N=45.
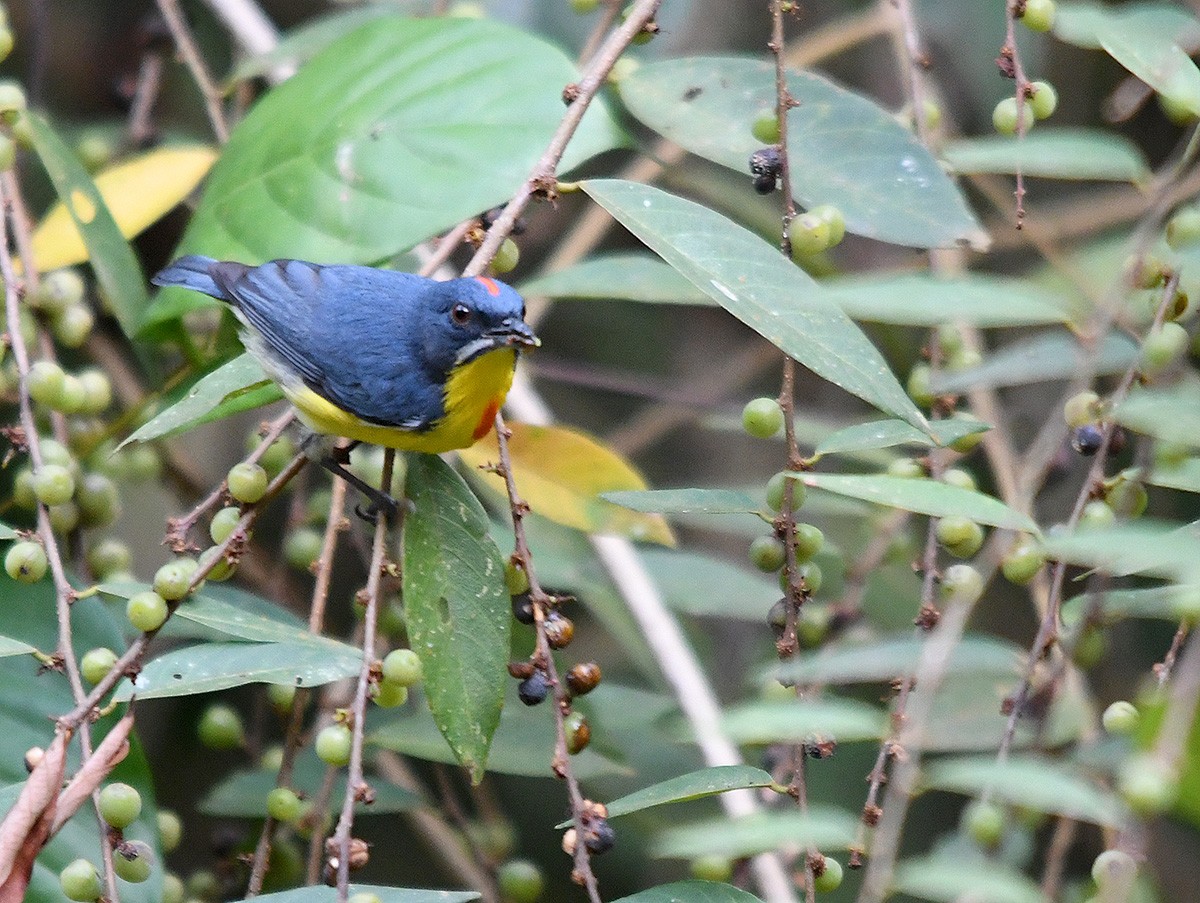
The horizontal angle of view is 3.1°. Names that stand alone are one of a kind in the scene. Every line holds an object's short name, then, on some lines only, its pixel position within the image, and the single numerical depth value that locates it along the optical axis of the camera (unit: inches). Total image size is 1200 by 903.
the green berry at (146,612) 175.0
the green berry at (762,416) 175.7
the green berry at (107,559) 179.6
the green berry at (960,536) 176.1
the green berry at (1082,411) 175.9
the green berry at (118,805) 174.9
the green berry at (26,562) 176.2
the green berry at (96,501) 179.4
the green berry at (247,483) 176.1
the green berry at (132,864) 174.8
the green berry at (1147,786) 168.8
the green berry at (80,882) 174.5
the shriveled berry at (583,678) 175.8
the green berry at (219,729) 179.7
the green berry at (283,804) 176.1
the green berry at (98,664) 175.5
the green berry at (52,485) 176.9
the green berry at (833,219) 175.9
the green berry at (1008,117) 176.7
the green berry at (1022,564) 175.7
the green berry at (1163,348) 174.4
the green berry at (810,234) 175.6
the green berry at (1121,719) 174.4
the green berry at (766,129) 176.8
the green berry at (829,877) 174.2
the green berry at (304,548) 180.2
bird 178.9
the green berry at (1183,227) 174.6
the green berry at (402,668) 175.5
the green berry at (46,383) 177.8
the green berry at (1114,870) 171.1
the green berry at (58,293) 179.5
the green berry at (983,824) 171.9
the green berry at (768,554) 175.6
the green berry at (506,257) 177.1
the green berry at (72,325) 179.6
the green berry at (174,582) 175.1
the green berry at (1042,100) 176.9
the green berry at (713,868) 176.9
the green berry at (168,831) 177.5
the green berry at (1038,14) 176.7
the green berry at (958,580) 175.4
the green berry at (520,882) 179.5
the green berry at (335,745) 175.3
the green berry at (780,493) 175.1
